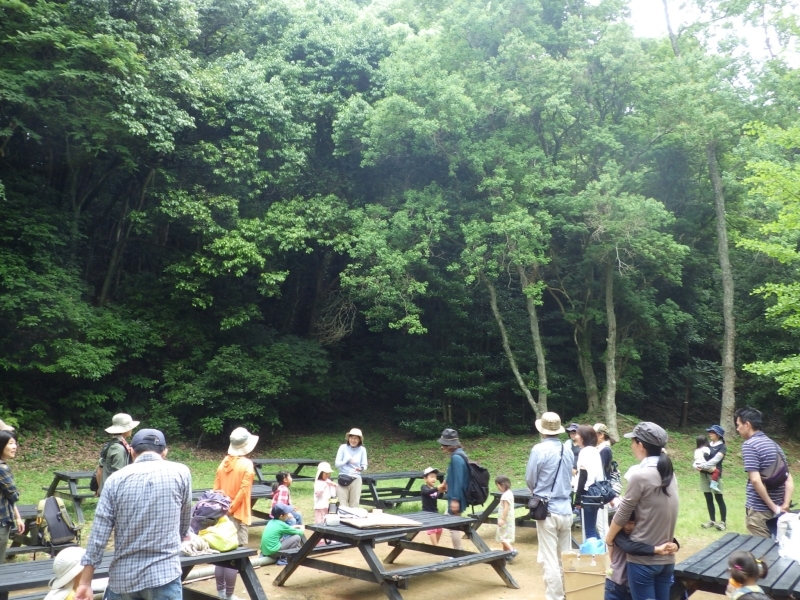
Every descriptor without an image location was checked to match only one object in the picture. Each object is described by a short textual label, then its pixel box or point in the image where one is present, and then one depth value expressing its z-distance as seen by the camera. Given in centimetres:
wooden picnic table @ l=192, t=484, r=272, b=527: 868
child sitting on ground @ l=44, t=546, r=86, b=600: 374
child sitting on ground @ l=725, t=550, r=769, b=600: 379
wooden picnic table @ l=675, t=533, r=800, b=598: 426
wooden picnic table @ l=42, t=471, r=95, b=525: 836
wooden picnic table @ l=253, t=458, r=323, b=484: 1146
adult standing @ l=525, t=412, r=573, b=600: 609
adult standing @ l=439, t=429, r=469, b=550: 710
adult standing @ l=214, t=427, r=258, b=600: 632
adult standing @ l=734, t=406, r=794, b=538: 566
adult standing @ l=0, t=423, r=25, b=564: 532
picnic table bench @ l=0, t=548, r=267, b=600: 416
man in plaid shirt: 349
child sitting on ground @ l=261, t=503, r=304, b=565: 683
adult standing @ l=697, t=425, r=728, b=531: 885
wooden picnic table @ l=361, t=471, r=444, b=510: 1019
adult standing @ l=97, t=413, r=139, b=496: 644
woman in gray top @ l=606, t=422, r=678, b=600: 405
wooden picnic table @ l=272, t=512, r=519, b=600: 580
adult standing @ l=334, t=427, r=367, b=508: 939
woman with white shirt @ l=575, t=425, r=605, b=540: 681
